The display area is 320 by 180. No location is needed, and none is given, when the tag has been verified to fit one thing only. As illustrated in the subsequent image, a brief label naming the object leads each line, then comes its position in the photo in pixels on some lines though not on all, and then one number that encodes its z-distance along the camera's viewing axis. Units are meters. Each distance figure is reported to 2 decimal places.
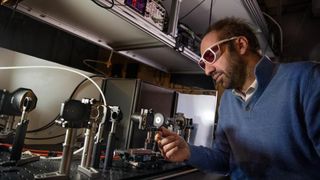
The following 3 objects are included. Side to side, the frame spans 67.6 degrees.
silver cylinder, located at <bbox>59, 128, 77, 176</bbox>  0.88
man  0.89
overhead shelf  1.12
